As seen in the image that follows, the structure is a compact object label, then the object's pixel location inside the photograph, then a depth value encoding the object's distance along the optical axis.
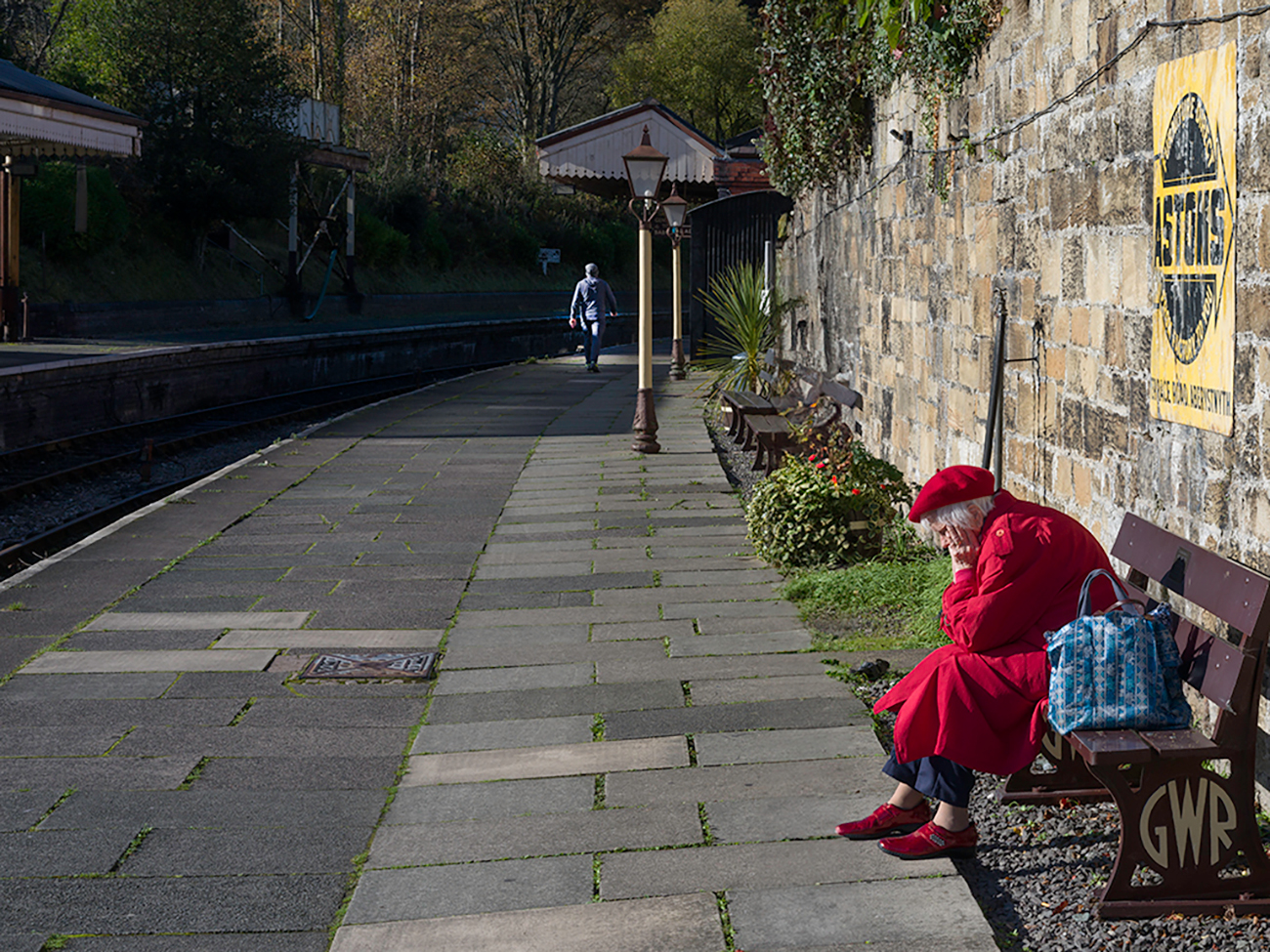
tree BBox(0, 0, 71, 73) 30.27
